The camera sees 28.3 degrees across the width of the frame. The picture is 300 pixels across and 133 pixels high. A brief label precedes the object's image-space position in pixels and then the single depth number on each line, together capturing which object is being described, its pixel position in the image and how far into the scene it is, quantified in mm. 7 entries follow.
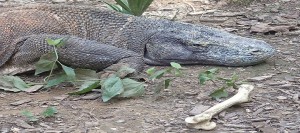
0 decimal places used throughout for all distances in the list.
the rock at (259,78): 4531
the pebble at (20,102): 4094
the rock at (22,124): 3514
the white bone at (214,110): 3467
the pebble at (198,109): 3732
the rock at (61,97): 4177
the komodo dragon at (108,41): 4887
